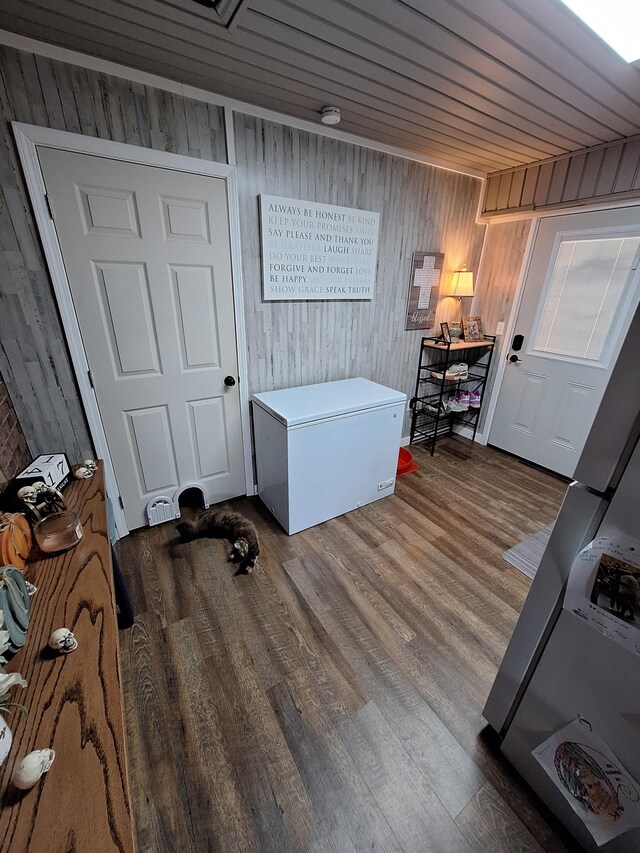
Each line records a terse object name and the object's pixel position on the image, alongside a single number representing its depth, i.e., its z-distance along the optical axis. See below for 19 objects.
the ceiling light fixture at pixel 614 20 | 1.12
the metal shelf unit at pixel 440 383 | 3.12
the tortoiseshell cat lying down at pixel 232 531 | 1.89
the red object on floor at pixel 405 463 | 2.85
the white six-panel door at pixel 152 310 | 1.58
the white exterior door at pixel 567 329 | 2.34
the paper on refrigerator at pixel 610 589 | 0.68
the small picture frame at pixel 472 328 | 3.15
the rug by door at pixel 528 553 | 1.92
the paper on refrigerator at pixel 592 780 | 0.78
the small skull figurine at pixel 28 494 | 1.16
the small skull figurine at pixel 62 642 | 0.76
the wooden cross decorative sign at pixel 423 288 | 2.77
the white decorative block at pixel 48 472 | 1.29
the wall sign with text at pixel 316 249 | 2.04
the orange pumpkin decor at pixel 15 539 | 0.93
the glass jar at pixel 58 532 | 1.05
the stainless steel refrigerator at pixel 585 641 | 0.71
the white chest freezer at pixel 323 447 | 1.95
